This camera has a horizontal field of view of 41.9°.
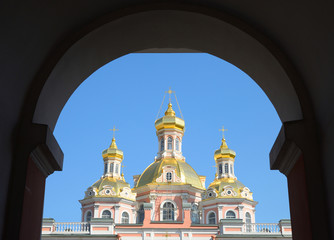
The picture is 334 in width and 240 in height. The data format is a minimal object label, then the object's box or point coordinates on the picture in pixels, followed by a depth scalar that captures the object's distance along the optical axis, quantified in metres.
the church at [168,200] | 29.81
